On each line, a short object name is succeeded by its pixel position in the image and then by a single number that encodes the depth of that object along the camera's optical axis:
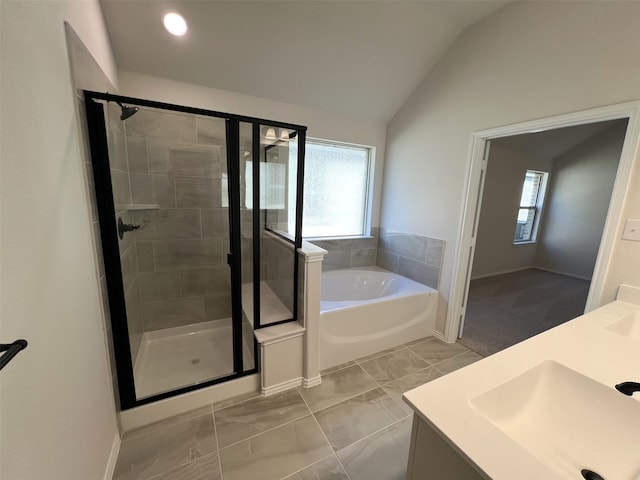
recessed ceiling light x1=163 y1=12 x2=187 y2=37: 1.81
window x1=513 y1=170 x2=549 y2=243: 5.01
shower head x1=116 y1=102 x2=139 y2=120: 1.54
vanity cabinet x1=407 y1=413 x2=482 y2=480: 0.64
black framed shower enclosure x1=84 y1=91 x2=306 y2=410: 1.55
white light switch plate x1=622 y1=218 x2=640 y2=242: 1.46
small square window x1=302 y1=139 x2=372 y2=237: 3.08
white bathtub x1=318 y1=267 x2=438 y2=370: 2.15
